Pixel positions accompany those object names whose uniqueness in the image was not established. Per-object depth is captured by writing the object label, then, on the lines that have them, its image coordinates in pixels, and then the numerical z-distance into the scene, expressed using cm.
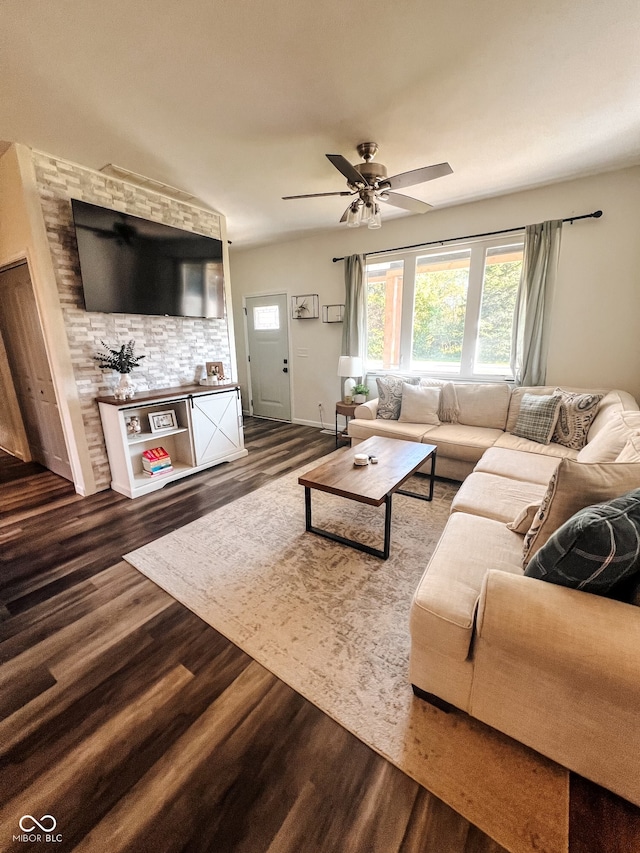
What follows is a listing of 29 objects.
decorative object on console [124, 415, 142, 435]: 313
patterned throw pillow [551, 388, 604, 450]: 284
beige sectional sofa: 95
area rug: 107
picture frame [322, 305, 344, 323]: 469
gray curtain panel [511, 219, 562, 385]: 323
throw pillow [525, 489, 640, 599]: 97
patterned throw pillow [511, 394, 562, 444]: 298
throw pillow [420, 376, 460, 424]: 365
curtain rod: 302
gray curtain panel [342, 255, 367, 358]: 434
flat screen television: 281
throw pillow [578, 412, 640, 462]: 184
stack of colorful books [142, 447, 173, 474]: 329
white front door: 536
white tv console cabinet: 303
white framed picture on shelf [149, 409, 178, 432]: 330
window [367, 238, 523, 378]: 363
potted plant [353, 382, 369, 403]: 431
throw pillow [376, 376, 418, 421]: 382
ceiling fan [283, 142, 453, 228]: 218
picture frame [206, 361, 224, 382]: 396
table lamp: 427
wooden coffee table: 211
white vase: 303
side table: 425
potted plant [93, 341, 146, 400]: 302
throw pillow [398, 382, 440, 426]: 363
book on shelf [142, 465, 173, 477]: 328
